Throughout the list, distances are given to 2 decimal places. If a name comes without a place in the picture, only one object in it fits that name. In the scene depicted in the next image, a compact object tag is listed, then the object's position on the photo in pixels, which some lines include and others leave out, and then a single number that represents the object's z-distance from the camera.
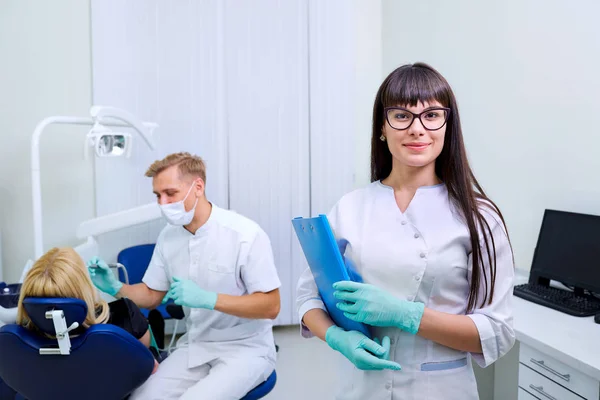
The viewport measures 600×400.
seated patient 1.44
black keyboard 1.85
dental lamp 2.30
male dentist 1.75
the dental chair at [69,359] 1.35
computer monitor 1.92
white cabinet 1.47
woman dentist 0.98
